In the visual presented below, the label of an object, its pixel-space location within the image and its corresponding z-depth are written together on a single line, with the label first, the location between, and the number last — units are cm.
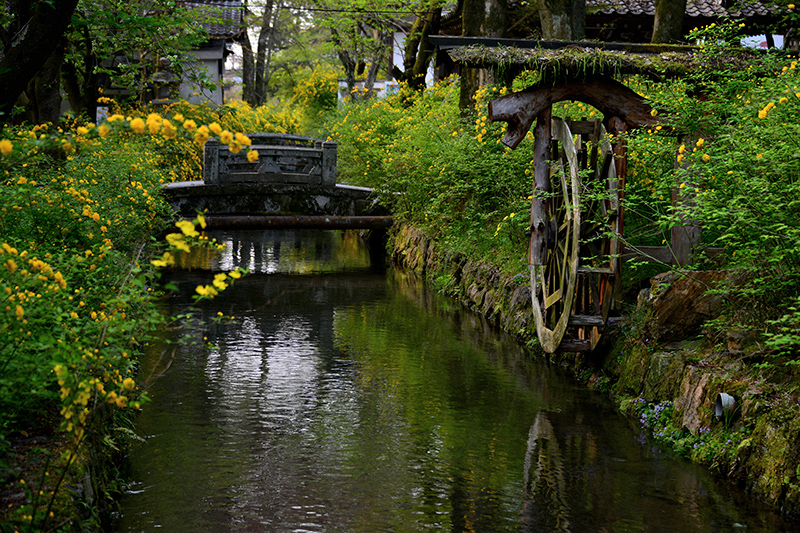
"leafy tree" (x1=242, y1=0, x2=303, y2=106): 3800
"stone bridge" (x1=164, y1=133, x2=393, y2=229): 1845
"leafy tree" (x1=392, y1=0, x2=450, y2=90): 2348
